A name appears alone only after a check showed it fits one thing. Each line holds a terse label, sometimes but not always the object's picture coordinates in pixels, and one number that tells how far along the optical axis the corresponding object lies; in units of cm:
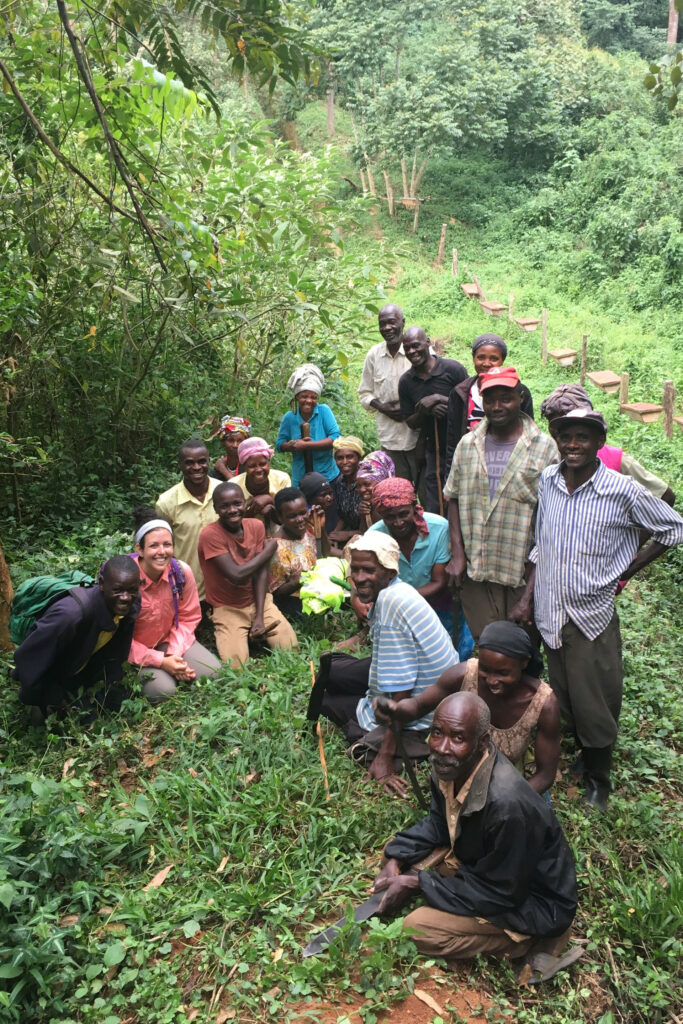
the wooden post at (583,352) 1496
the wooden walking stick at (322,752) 418
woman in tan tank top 347
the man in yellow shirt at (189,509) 596
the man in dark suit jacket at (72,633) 455
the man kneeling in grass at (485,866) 316
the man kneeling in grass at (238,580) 557
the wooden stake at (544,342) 1586
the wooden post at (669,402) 1198
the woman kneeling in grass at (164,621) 514
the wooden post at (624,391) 1372
